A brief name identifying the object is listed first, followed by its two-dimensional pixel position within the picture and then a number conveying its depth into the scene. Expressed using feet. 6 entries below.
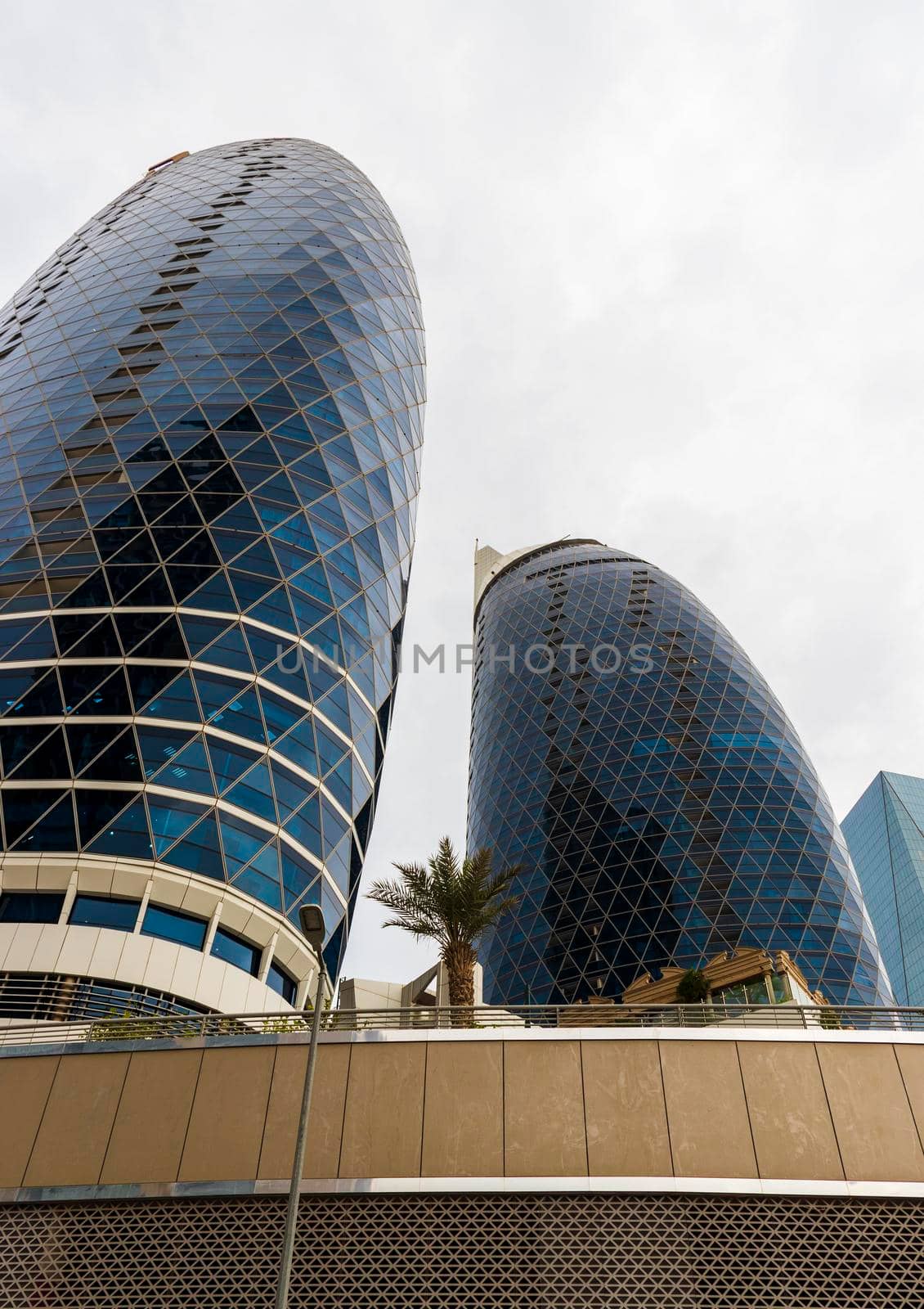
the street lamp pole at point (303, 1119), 37.06
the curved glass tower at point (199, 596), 103.14
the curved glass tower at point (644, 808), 205.36
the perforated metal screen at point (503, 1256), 48.08
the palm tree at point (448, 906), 75.97
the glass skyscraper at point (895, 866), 435.94
